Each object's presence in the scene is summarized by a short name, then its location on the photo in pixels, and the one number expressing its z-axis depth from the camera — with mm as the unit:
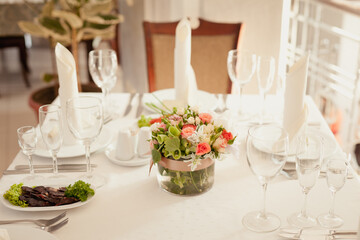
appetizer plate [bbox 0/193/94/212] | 1130
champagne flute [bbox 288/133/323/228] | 1069
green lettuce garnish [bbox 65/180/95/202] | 1167
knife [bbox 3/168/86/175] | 1339
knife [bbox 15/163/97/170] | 1362
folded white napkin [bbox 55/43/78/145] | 1445
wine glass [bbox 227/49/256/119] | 1601
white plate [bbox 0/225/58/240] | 1008
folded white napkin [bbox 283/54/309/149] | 1378
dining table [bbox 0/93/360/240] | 1084
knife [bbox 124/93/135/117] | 1778
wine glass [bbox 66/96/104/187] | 1197
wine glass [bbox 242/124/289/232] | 1018
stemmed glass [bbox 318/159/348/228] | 1090
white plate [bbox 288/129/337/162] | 1363
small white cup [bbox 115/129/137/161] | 1375
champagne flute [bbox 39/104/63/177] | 1234
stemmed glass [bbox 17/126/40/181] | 1272
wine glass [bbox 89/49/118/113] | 1683
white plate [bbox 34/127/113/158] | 1417
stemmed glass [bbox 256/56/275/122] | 1551
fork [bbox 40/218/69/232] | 1077
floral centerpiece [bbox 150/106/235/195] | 1147
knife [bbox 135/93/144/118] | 1747
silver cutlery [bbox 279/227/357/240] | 1035
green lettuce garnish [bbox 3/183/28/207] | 1144
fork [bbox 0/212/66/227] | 1090
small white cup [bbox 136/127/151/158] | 1371
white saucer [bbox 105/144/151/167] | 1366
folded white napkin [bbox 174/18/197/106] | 1671
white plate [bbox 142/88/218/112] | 1750
